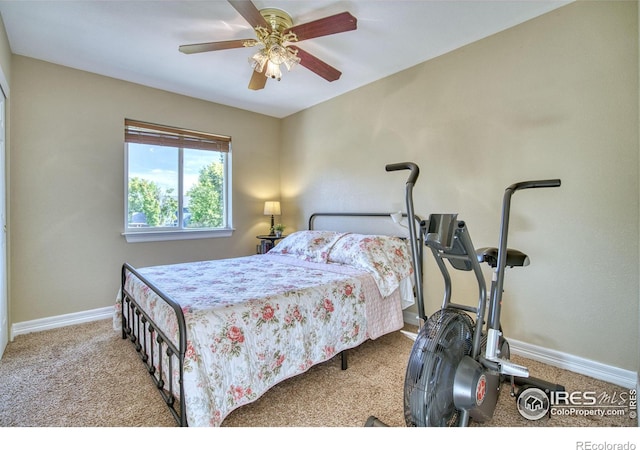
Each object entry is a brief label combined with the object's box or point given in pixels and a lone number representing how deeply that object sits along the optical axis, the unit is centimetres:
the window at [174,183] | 348
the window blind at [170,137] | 342
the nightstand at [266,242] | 411
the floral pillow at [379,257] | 255
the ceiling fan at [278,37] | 184
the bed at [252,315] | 150
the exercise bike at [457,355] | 134
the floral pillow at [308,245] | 310
